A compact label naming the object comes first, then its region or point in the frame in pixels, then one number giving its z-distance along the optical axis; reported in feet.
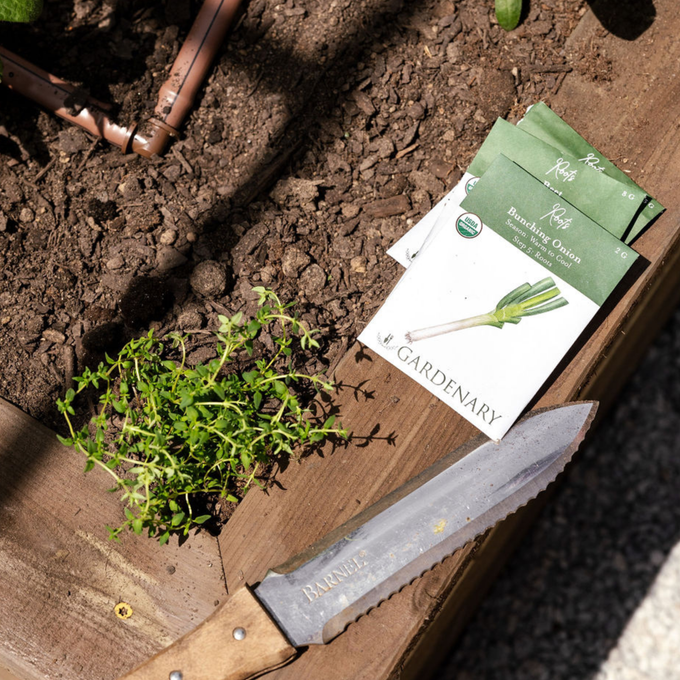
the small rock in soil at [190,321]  1.86
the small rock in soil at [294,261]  1.87
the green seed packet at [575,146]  1.83
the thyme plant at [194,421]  1.69
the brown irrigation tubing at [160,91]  1.87
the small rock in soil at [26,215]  1.90
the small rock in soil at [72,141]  1.90
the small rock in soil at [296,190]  1.88
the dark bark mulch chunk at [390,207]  1.88
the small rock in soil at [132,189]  1.89
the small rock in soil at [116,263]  1.88
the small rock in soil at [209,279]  1.87
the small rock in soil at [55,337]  1.88
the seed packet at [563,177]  1.80
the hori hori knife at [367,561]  1.75
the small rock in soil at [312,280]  1.87
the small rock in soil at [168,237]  1.88
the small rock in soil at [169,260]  1.88
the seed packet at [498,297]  1.81
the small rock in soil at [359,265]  1.88
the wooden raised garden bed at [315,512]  1.79
